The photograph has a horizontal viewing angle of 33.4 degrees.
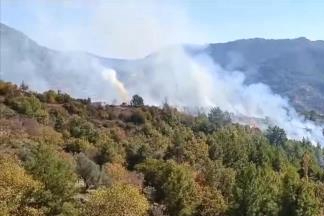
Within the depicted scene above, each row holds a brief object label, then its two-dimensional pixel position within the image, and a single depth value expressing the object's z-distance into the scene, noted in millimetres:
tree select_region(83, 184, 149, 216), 42300
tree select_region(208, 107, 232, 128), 133938
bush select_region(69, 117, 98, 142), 83938
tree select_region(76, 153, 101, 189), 60938
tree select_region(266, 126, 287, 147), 136125
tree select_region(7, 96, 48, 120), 89312
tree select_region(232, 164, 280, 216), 59375
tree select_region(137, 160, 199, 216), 59781
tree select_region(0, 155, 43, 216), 39219
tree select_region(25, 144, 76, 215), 45238
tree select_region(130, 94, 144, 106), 140375
